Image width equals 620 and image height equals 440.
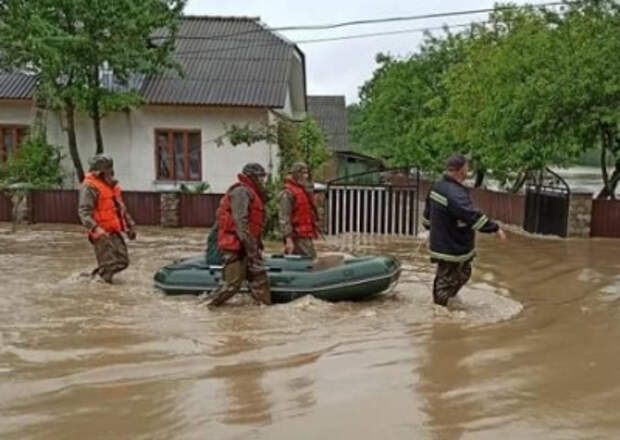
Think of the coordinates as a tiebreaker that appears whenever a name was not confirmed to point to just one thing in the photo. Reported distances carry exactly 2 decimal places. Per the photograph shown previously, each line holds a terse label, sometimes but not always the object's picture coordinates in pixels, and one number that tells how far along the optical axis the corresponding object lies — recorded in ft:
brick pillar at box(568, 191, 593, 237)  52.29
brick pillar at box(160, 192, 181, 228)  57.36
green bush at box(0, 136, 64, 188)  63.62
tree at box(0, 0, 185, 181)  55.88
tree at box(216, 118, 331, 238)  55.06
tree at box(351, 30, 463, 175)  90.43
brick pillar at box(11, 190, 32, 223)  57.88
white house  67.31
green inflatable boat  27.84
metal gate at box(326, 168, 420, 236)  53.93
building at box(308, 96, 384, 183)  106.73
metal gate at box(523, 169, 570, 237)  52.90
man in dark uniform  24.98
